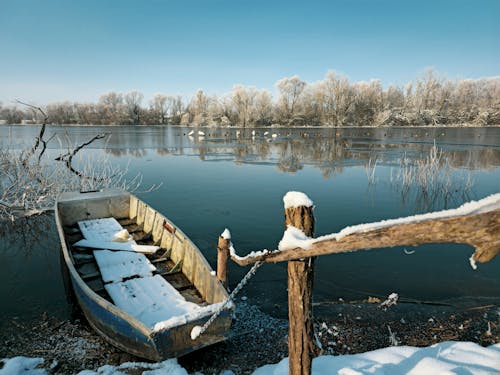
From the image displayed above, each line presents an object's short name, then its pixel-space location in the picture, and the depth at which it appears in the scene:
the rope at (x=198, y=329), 4.21
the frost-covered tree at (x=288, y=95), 79.69
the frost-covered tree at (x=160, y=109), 101.00
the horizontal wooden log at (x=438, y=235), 1.54
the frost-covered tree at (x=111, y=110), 90.06
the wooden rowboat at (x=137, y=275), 4.35
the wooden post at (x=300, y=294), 2.63
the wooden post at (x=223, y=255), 6.01
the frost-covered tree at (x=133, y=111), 92.22
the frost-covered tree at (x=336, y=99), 74.31
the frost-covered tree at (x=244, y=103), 77.25
